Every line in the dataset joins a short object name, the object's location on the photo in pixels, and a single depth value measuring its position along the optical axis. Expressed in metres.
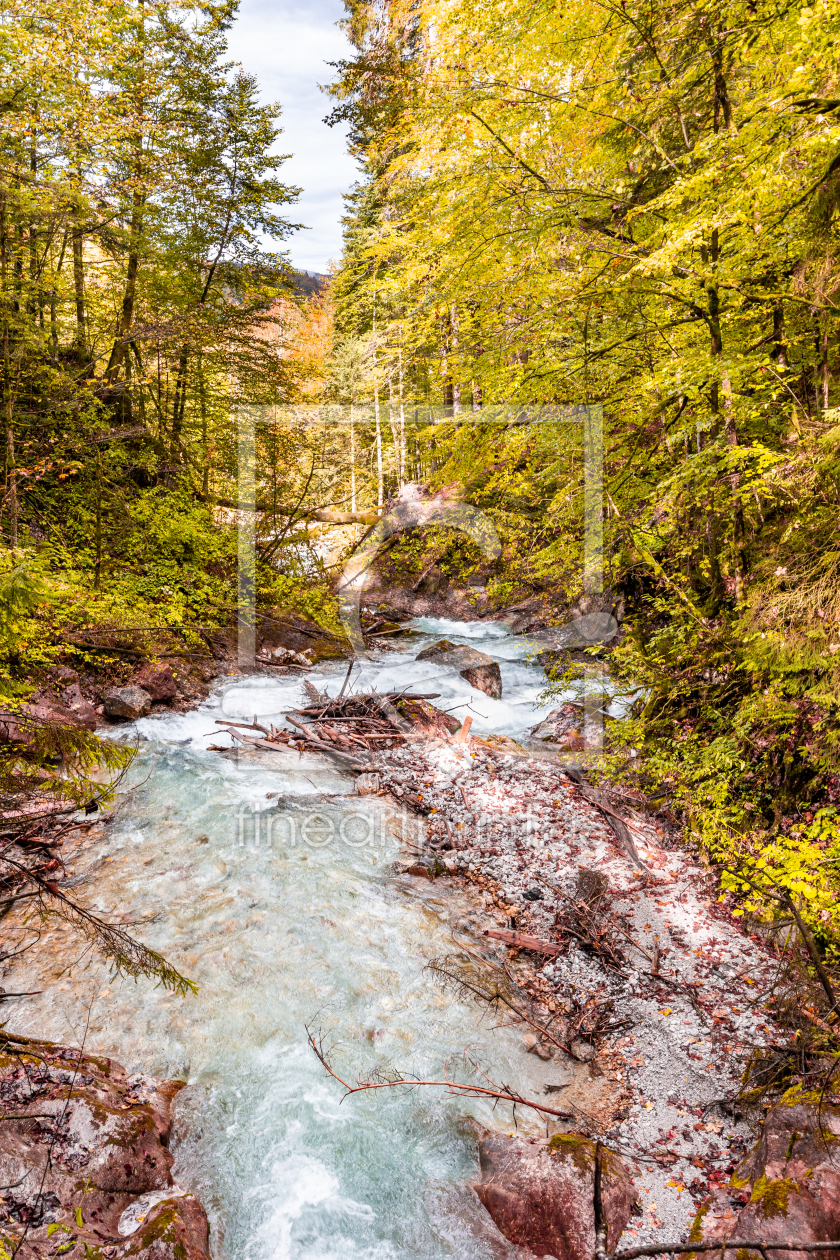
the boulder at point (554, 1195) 2.96
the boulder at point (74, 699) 8.54
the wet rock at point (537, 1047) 4.25
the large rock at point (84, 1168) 2.51
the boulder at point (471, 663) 11.84
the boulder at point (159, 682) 9.96
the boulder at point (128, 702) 9.22
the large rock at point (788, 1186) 2.45
